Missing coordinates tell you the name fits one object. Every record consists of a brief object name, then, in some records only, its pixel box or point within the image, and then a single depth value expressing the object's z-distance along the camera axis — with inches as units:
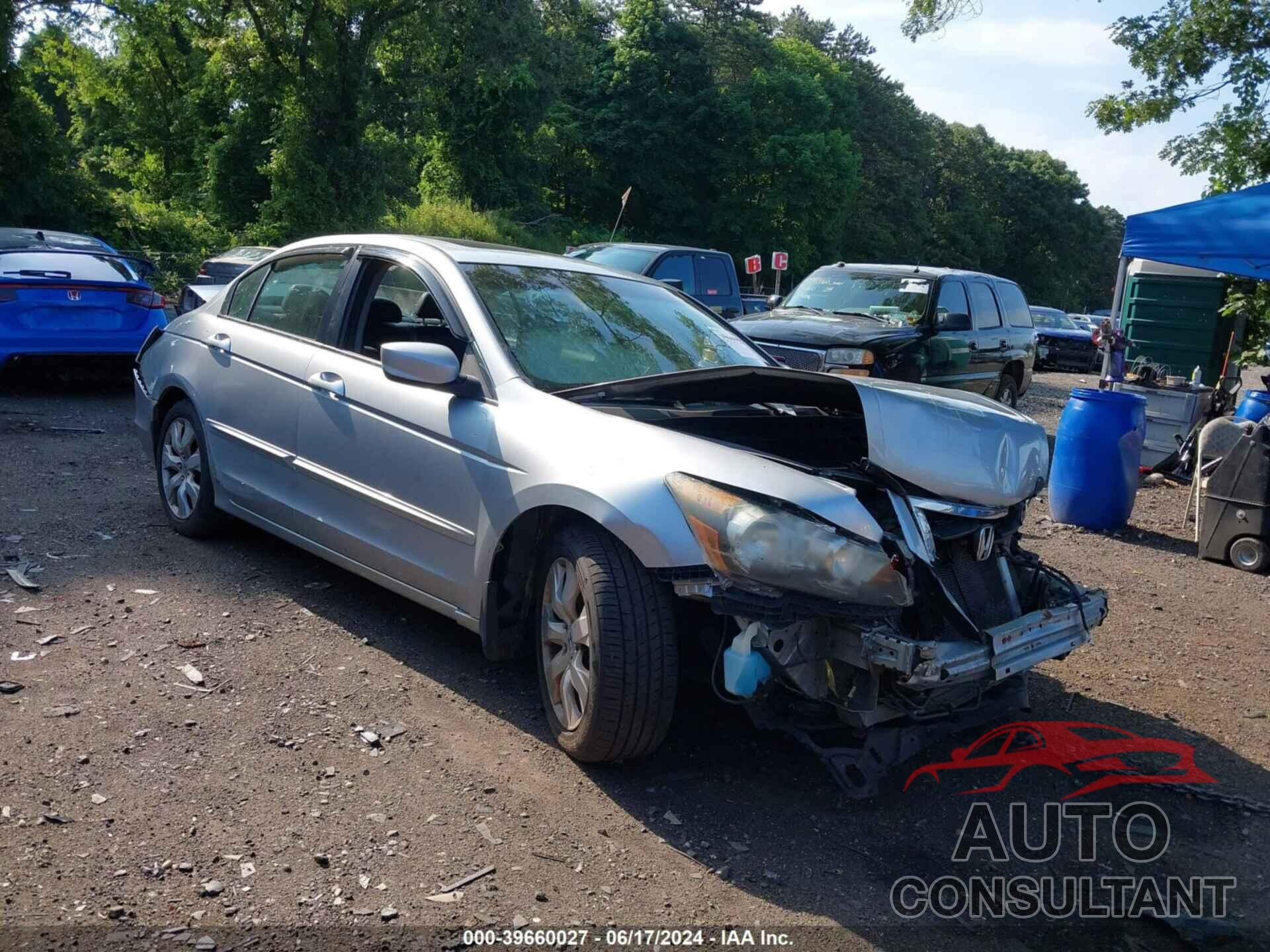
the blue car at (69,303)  368.8
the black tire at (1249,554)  291.1
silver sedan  126.9
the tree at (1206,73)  681.0
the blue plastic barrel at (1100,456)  320.5
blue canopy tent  365.4
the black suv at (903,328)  391.9
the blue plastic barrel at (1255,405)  379.9
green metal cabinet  589.9
